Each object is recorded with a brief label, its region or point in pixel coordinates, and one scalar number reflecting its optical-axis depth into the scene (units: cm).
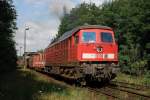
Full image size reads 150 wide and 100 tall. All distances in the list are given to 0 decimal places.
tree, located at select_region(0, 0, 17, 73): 1266
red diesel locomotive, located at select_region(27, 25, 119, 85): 1034
